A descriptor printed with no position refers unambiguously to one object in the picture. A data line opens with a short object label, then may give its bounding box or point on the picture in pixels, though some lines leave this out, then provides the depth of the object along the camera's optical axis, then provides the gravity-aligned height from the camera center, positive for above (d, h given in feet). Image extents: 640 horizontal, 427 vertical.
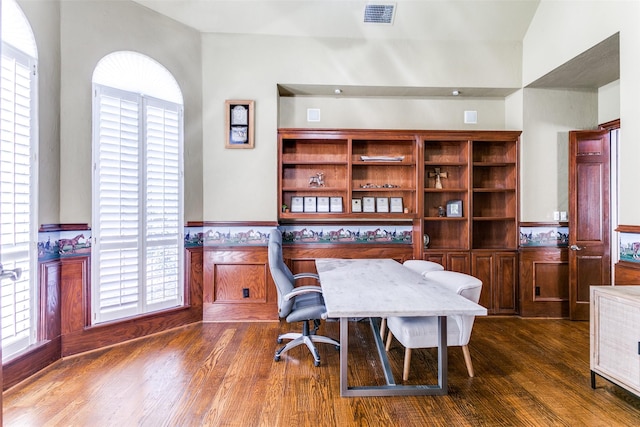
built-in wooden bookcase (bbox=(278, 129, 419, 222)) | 13.71 +1.85
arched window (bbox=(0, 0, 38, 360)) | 8.31 +0.93
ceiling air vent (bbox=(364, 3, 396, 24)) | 12.39 +7.37
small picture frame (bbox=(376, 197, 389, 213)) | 14.28 +0.43
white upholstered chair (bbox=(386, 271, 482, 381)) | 8.20 -2.71
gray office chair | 9.16 -2.52
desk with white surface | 6.73 -1.78
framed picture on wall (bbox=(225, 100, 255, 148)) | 13.32 +3.48
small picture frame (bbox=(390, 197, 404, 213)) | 14.32 +0.43
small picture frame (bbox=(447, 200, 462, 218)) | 14.15 +0.29
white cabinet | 7.19 -2.60
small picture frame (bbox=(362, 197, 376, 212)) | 14.20 +0.47
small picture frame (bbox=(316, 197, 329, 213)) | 13.99 +0.42
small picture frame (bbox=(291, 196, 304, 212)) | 13.99 +0.45
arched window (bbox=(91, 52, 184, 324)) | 10.78 +0.88
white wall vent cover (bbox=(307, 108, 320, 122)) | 14.61 +4.22
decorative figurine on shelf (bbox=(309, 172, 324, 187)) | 14.47 +1.43
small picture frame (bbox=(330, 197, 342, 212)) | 14.03 +0.46
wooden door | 13.00 +0.03
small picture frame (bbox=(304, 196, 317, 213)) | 13.98 +0.45
